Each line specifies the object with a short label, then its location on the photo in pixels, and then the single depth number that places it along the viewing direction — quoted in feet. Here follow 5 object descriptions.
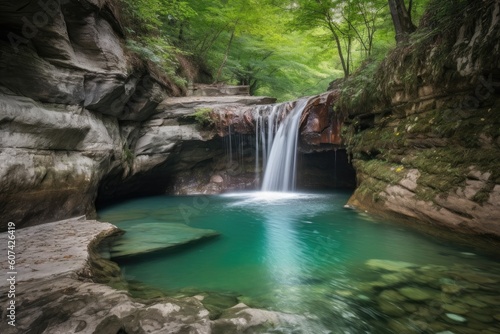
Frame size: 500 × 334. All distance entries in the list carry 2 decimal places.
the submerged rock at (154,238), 15.48
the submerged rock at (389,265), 13.13
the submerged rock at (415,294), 10.07
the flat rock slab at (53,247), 10.55
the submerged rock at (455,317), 8.60
